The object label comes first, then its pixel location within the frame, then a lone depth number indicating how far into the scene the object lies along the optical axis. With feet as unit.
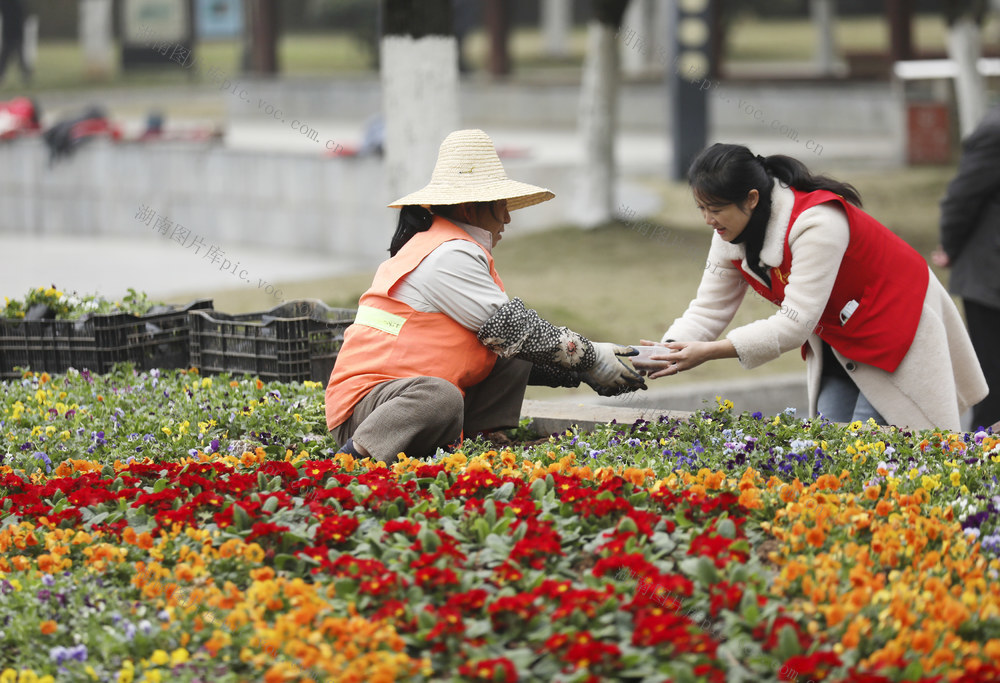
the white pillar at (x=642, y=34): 97.14
